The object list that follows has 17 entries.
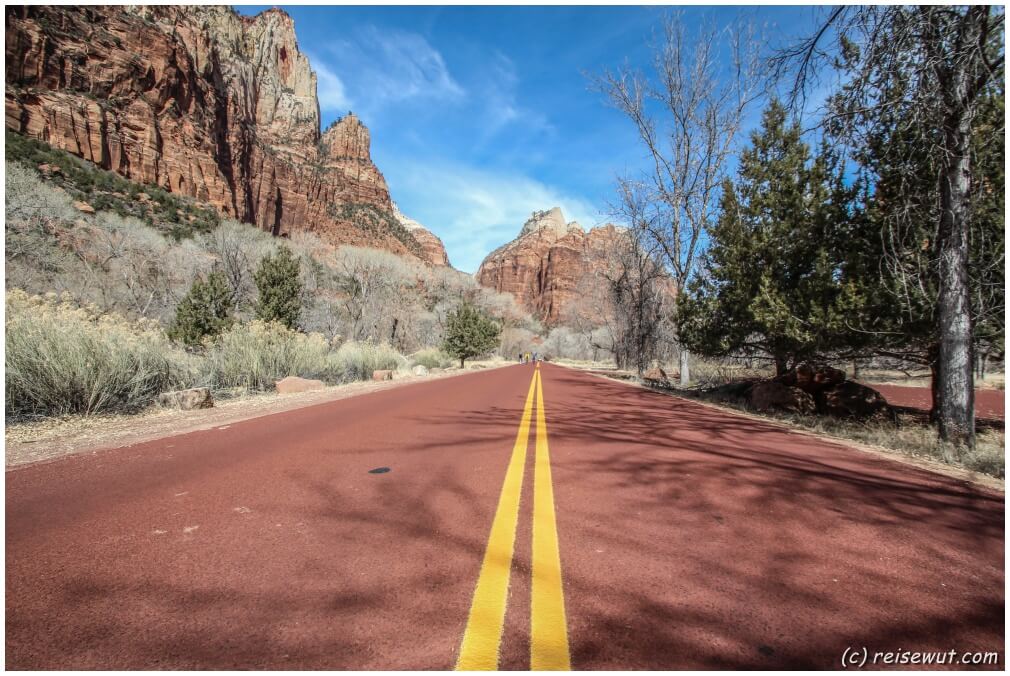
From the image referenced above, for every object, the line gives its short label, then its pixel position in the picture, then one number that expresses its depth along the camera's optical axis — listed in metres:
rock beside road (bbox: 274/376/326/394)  11.20
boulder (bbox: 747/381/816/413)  8.91
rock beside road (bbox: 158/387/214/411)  7.60
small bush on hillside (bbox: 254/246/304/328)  20.14
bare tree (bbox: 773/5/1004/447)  5.14
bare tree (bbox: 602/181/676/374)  19.84
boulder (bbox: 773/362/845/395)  9.27
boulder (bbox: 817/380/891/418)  8.45
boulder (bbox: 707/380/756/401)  10.91
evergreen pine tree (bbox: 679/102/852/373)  8.03
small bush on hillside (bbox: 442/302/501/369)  32.38
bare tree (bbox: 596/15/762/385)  15.94
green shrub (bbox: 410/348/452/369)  27.86
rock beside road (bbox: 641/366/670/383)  18.72
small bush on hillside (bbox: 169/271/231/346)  17.94
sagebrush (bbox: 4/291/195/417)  6.08
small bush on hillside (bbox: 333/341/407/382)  16.34
